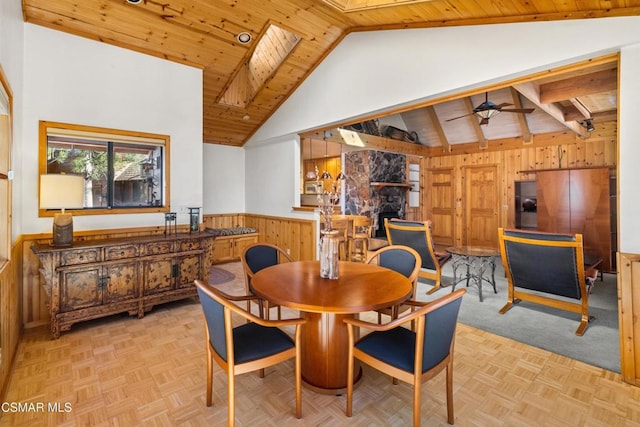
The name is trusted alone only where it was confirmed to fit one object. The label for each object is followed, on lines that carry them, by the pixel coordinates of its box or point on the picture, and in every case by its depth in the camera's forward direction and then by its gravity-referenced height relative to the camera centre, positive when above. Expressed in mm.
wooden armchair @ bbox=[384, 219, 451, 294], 3988 -375
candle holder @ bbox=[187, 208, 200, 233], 3926 -82
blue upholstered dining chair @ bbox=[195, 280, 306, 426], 1604 -750
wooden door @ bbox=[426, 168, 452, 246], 8055 +252
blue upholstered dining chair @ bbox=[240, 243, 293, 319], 2583 -392
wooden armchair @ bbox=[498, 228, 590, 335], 2846 -522
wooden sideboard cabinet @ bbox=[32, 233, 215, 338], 2803 -598
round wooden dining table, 1740 -491
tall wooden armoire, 5242 +107
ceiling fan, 4480 +1551
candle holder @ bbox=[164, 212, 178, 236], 3811 -104
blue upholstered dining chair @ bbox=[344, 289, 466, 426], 1534 -757
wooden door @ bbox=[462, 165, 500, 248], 7266 +191
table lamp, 2697 +159
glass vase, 2178 -281
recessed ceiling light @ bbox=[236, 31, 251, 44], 3862 +2243
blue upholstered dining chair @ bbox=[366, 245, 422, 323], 2379 -400
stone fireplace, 7238 +702
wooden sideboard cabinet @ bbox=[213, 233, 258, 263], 5770 -602
